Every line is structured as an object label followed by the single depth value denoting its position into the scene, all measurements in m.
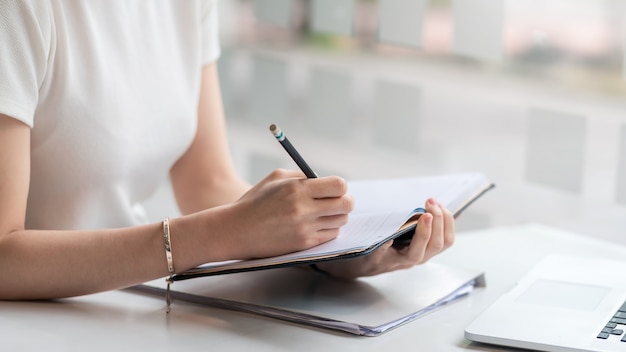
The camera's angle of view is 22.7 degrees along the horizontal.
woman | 1.48
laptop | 1.40
